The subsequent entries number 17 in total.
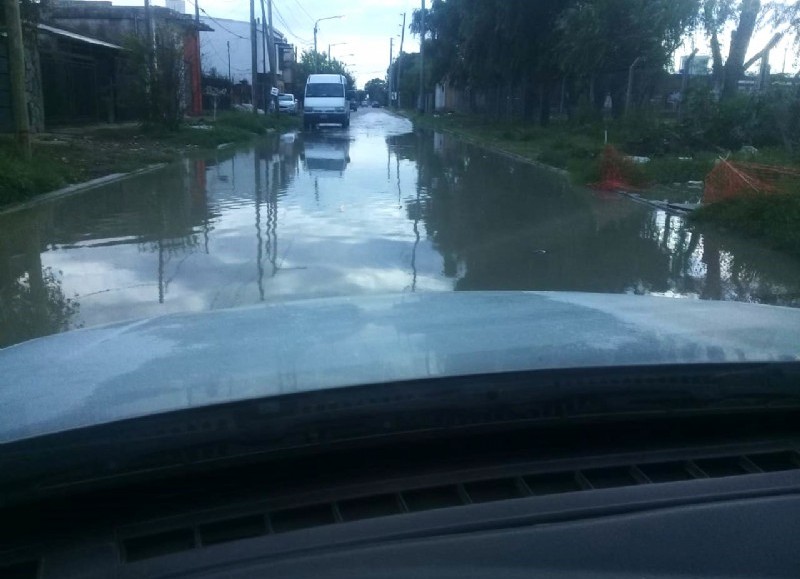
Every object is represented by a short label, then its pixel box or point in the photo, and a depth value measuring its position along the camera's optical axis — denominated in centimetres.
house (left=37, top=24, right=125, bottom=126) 3222
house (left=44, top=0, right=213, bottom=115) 4811
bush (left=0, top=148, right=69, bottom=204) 1506
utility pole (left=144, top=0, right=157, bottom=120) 3131
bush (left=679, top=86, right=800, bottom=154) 2417
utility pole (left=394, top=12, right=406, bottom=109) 12021
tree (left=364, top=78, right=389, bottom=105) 17641
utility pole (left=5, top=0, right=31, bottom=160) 1631
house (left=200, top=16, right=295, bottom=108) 8106
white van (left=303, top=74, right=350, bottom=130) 4944
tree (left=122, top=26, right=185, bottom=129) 3133
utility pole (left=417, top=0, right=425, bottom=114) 6775
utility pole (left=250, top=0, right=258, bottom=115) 4647
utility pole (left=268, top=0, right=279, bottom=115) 5612
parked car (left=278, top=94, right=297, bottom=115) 7382
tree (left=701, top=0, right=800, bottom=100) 2303
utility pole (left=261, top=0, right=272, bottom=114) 5352
